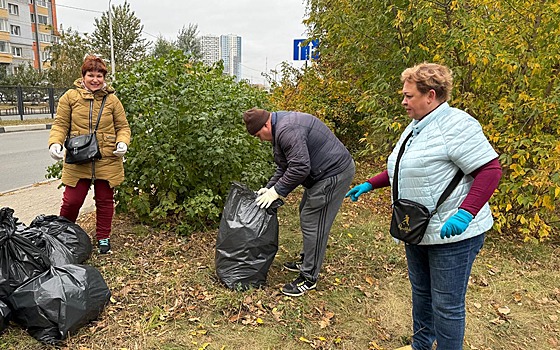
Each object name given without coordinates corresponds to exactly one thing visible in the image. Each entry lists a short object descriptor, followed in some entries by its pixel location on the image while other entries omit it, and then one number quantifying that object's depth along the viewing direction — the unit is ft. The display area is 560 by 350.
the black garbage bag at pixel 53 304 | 7.86
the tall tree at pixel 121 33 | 76.23
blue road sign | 21.44
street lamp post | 68.83
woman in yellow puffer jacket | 10.82
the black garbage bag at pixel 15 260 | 8.29
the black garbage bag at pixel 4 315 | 7.86
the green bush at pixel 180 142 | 12.57
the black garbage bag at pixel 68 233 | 10.43
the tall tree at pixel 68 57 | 69.97
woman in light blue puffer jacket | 5.95
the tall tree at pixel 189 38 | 79.87
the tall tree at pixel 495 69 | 12.62
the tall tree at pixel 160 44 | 74.64
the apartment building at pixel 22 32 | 137.18
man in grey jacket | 9.14
